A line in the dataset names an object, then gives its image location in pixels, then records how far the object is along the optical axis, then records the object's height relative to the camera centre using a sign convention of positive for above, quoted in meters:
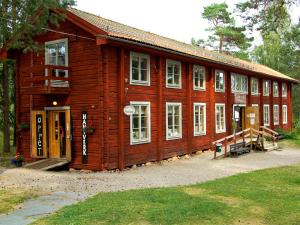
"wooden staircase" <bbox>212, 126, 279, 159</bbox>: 23.77 -1.49
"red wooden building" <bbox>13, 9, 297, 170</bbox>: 16.58 +1.04
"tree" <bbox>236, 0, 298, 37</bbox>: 16.44 +4.49
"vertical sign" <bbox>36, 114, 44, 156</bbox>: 18.73 -0.62
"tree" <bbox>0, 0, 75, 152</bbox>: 15.28 +3.98
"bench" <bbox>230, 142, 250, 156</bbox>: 21.42 -1.61
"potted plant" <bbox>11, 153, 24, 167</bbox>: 18.70 -1.82
